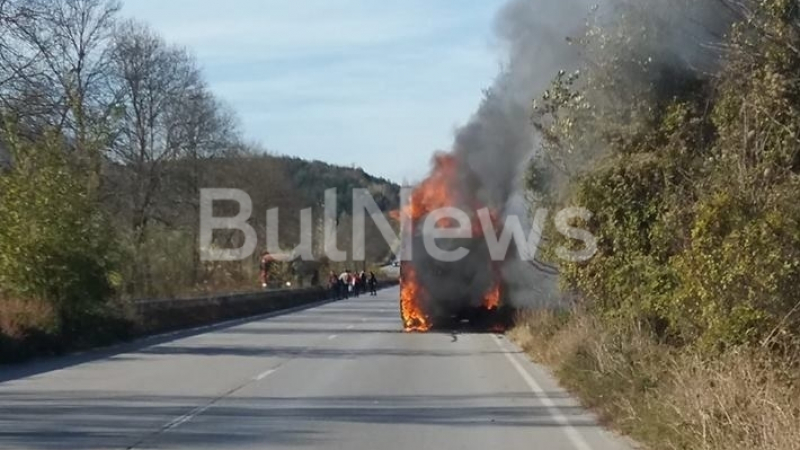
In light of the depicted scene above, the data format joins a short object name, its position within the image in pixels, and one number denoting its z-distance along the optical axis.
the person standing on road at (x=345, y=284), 82.94
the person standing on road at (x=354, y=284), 87.88
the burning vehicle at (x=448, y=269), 36.16
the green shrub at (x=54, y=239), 29.06
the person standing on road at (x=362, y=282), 90.81
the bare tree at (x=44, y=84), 34.53
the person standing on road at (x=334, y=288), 81.69
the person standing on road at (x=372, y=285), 93.94
